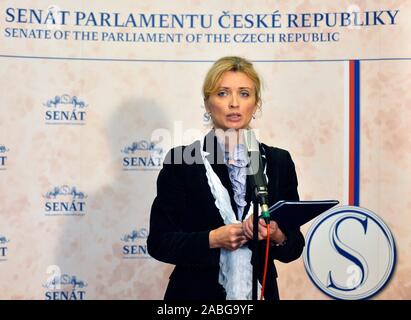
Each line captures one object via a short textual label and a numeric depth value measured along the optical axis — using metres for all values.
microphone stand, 3.89
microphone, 3.86
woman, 4.14
